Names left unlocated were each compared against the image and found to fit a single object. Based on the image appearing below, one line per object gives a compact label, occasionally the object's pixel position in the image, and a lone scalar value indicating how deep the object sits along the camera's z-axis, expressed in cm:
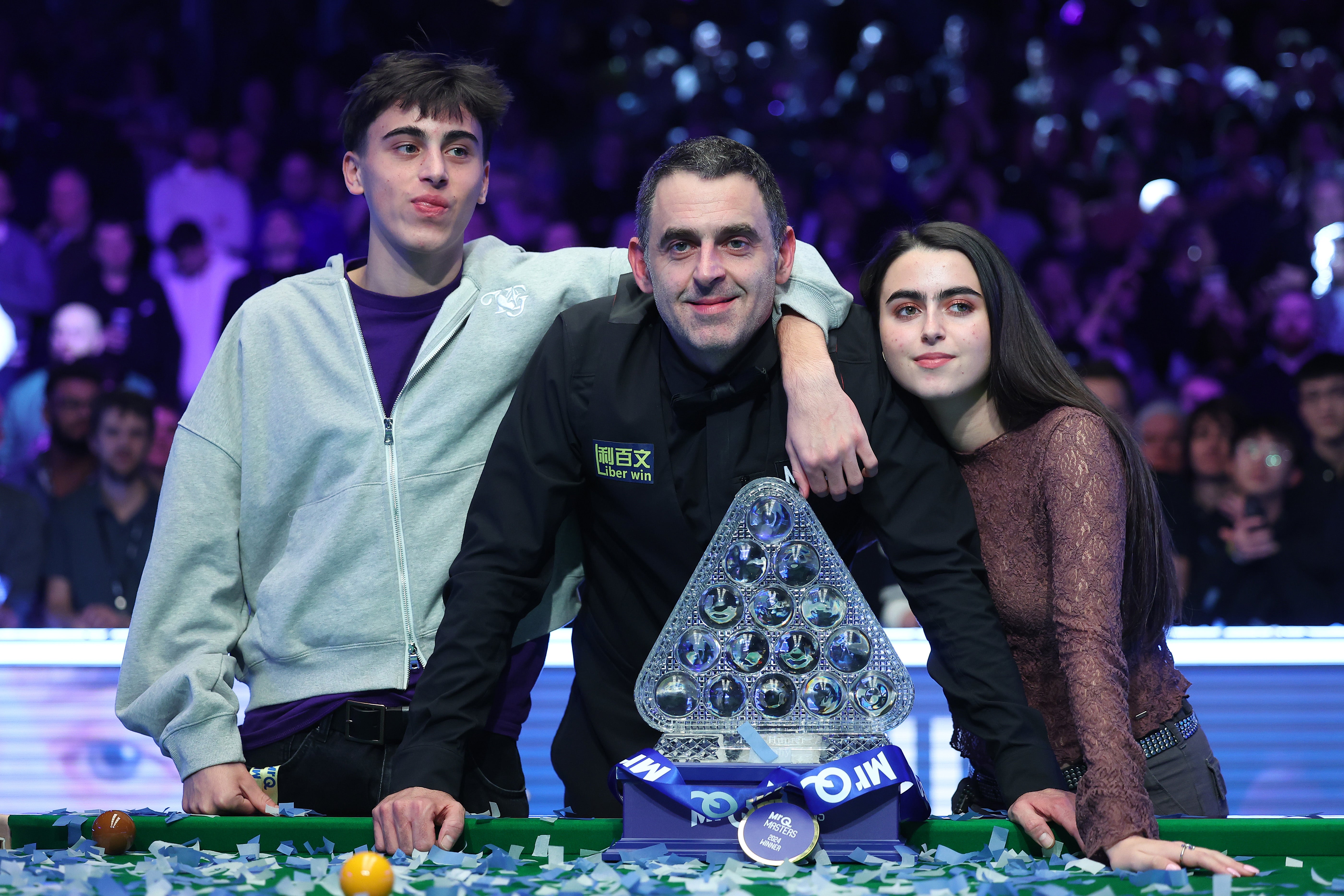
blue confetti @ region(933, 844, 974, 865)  366
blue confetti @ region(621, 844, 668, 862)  364
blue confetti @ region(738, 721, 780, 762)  371
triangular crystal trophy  378
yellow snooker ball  351
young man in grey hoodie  401
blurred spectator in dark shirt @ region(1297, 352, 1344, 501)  639
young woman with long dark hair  388
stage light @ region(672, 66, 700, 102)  892
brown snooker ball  374
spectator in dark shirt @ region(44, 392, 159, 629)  629
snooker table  356
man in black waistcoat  386
